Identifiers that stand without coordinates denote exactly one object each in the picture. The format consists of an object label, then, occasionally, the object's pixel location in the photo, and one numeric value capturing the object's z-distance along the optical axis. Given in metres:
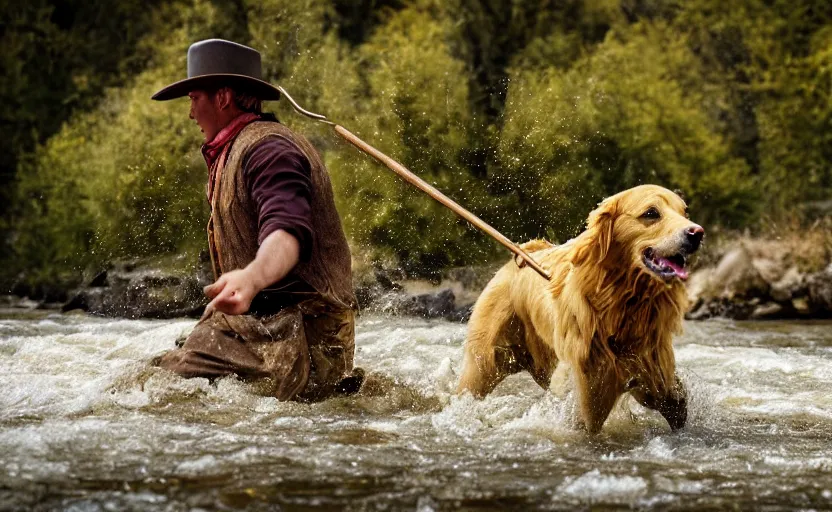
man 5.04
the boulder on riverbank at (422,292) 13.10
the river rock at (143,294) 15.17
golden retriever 5.05
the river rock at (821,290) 14.28
